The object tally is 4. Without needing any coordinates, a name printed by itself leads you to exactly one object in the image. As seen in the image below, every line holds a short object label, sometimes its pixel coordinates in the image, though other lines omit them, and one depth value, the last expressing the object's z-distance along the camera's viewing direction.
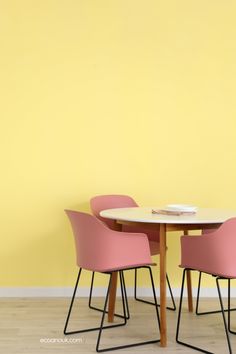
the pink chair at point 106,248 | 2.94
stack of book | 3.25
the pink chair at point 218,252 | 2.78
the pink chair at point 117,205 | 3.79
